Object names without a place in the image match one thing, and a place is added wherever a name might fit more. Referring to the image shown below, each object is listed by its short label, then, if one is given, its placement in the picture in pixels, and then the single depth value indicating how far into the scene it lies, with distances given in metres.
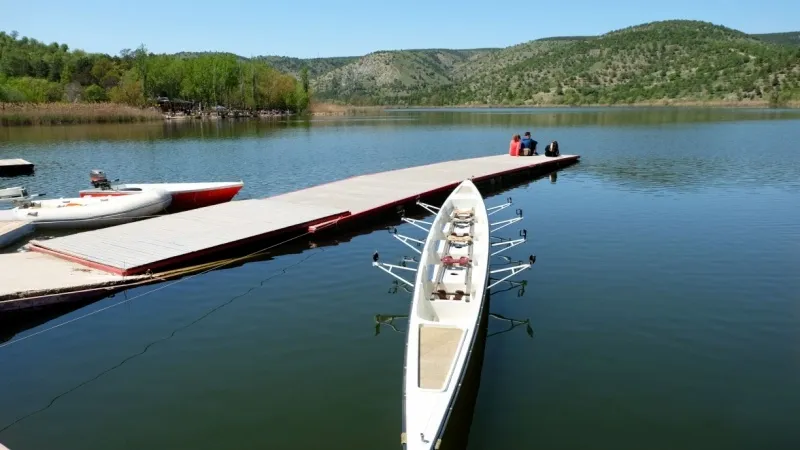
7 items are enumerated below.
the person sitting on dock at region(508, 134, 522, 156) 37.88
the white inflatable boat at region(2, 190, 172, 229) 19.09
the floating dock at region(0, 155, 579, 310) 14.10
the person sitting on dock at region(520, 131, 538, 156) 37.69
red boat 22.44
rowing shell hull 6.81
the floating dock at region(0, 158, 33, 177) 33.00
